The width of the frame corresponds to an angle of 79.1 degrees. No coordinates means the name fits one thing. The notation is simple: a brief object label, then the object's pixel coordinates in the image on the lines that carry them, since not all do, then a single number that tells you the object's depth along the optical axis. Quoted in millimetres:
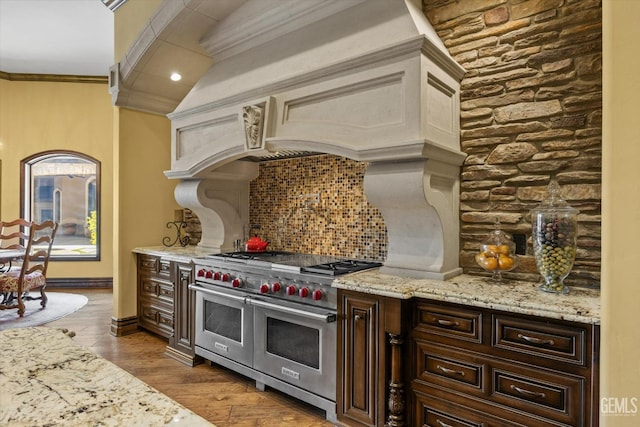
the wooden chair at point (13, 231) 6355
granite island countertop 705
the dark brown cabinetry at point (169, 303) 3451
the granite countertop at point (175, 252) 3555
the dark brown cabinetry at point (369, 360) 2104
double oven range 2467
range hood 2234
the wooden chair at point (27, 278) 4719
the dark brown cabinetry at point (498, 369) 1649
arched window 6719
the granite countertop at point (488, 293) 1664
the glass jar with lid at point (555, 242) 1946
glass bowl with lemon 2156
